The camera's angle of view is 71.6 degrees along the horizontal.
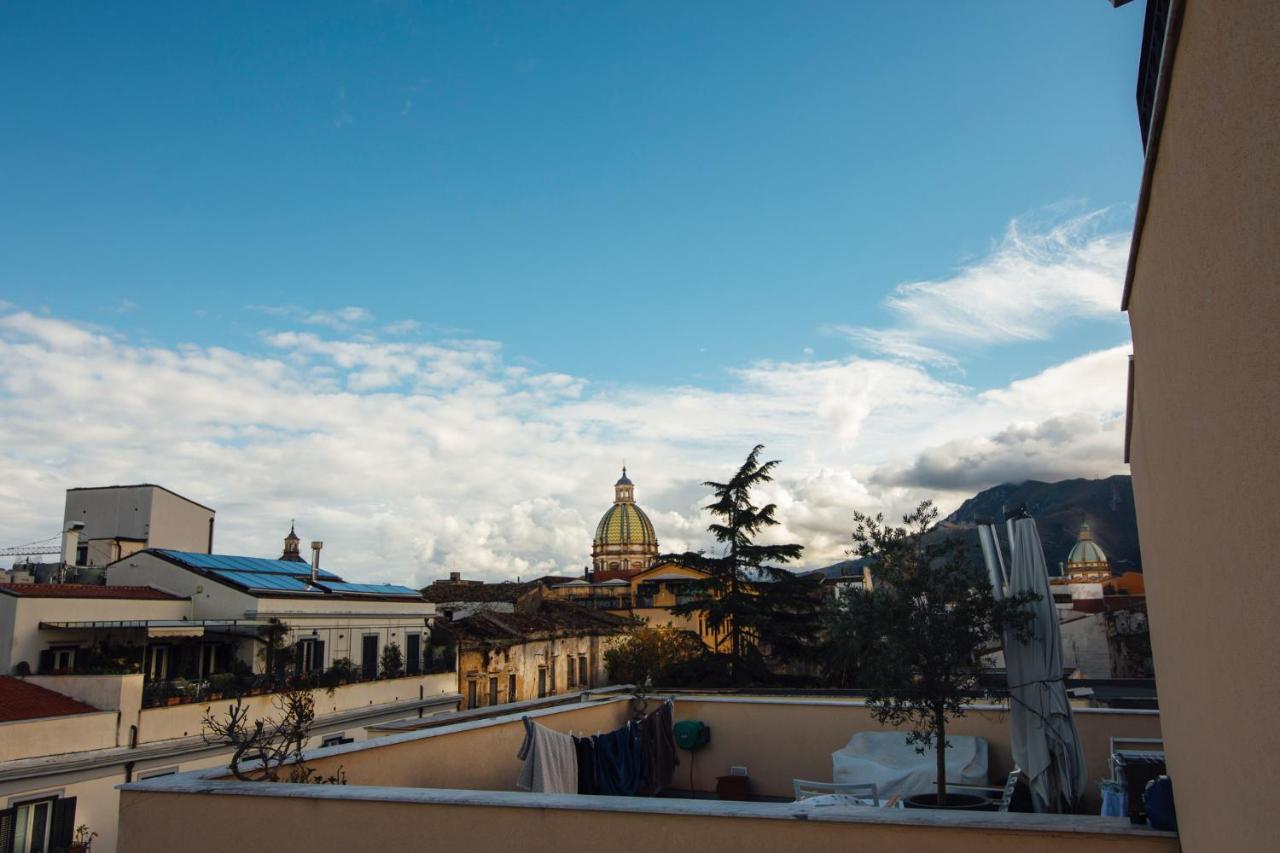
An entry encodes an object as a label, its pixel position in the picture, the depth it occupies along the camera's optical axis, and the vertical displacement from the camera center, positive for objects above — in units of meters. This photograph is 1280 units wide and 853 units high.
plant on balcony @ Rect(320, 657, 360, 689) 23.65 -1.38
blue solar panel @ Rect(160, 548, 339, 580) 25.84 +1.88
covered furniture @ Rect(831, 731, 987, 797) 9.20 -1.58
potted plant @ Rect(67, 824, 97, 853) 15.73 -3.79
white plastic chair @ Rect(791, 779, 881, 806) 8.49 -1.67
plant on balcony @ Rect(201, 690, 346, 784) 6.75 -1.04
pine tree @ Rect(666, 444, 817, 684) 29.17 +0.96
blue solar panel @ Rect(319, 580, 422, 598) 29.16 +1.12
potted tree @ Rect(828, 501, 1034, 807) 8.71 -0.12
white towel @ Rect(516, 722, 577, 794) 8.28 -1.38
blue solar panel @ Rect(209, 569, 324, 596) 24.61 +1.22
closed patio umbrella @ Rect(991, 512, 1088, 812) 8.18 -0.81
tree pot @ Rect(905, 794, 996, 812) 8.74 -1.84
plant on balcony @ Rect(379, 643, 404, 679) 26.61 -1.24
